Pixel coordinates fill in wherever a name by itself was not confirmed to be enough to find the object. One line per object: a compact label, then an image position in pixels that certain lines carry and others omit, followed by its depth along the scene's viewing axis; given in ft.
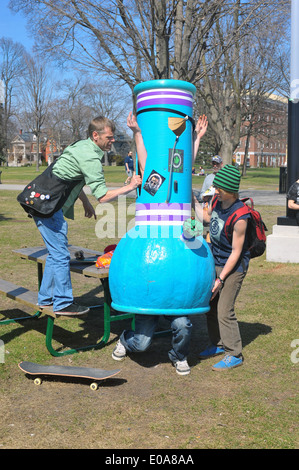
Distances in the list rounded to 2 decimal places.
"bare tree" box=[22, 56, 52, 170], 189.88
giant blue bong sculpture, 14.30
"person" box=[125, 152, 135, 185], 95.85
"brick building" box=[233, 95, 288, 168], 155.74
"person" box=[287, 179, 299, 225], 27.81
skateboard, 14.30
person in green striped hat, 15.01
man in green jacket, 15.30
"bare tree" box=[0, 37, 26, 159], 208.74
